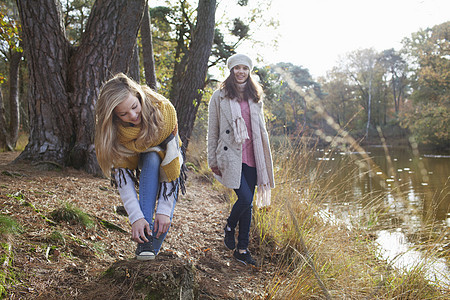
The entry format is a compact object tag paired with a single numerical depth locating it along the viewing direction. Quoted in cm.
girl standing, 246
